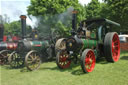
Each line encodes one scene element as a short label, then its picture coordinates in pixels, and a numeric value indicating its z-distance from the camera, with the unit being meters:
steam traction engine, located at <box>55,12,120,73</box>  4.90
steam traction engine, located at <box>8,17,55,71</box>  5.64
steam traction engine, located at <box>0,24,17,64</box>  7.22
